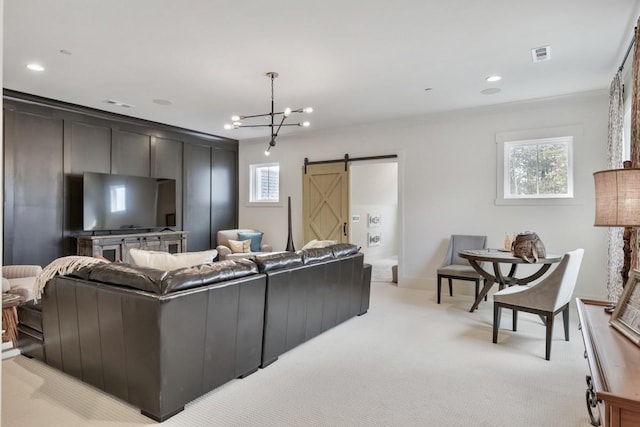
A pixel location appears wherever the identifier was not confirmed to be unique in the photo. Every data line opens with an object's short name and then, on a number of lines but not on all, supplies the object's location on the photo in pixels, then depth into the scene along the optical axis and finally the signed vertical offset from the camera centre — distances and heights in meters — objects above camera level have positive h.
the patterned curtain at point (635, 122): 2.72 +0.64
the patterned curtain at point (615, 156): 3.86 +0.59
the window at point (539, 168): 5.24 +0.59
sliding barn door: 7.13 +0.14
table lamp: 1.99 +0.07
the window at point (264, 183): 8.34 +0.57
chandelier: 4.20 +1.09
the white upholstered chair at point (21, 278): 3.80 -0.80
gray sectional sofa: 2.37 -0.82
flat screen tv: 5.78 +0.11
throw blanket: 2.88 -0.45
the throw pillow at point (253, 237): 7.68 -0.57
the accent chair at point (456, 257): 5.17 -0.70
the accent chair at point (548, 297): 3.31 -0.78
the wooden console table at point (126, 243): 5.66 -0.56
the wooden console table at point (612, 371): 1.20 -0.57
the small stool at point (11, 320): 3.15 -0.96
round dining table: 4.14 -0.56
